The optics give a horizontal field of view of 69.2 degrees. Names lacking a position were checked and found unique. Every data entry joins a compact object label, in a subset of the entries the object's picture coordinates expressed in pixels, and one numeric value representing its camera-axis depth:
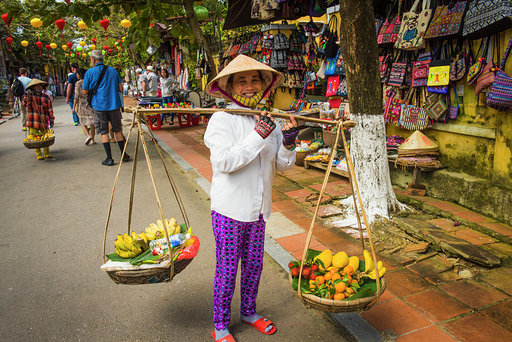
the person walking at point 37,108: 7.50
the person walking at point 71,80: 10.31
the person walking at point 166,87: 11.59
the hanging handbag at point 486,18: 3.68
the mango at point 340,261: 2.49
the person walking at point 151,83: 13.67
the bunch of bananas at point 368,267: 2.41
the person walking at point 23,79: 10.49
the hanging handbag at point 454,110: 4.71
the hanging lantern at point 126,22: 11.97
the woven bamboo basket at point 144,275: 2.23
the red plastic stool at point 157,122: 11.70
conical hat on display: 4.94
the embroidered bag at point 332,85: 6.52
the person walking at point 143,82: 13.51
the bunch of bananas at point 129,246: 2.47
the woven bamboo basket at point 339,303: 1.97
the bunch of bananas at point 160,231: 2.80
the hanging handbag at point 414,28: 4.70
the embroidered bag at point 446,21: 4.25
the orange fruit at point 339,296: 2.09
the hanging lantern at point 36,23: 9.47
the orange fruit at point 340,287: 2.17
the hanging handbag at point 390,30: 5.18
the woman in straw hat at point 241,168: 2.04
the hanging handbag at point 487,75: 4.02
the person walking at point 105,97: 6.94
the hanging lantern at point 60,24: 10.25
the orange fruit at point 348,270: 2.39
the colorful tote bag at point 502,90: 3.80
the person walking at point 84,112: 9.07
